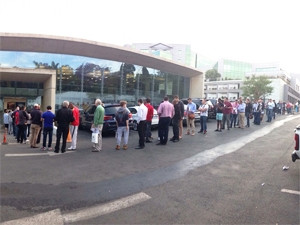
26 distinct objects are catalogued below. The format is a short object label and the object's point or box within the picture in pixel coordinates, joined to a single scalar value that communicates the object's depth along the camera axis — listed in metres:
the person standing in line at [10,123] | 14.22
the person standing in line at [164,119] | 9.95
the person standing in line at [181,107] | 10.85
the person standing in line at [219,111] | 13.59
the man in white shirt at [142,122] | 9.23
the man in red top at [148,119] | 10.12
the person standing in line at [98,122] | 8.99
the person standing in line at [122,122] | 9.07
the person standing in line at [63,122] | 8.60
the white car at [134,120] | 14.32
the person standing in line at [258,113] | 16.96
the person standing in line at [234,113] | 15.32
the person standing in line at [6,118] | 13.89
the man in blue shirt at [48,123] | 9.40
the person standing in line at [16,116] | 11.43
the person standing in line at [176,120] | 10.67
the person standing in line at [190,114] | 12.58
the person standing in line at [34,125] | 9.77
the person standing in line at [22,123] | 10.86
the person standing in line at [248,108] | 16.23
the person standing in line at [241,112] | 15.10
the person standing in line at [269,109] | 18.92
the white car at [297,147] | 5.92
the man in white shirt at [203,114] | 12.73
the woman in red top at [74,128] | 9.33
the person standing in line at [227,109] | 13.96
